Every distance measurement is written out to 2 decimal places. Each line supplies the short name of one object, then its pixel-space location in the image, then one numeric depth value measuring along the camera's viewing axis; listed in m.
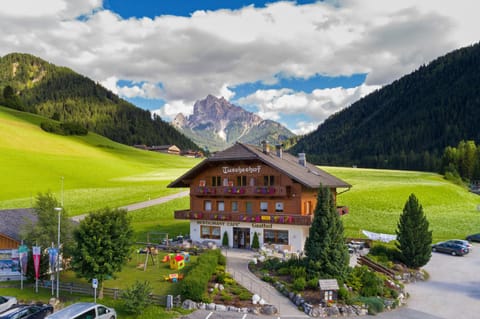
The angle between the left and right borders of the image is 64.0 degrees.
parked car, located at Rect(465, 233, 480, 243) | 52.81
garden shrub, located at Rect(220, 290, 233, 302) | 28.10
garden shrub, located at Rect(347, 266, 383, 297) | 29.72
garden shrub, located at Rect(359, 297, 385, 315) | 26.81
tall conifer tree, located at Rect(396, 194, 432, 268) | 37.66
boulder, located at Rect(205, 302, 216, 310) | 27.01
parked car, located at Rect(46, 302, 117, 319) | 21.97
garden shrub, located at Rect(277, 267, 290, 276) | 33.75
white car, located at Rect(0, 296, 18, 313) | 25.88
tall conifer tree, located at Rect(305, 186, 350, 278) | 30.77
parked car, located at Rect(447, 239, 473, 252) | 46.58
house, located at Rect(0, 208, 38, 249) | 35.34
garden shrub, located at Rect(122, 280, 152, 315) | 25.86
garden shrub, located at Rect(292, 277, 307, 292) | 29.58
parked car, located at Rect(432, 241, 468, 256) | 45.62
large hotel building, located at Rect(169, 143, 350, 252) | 42.58
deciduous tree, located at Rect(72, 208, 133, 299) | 28.48
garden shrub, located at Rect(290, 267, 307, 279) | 31.54
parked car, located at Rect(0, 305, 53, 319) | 23.47
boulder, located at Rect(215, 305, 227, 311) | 26.78
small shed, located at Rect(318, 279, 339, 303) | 27.28
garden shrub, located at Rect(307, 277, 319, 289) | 29.64
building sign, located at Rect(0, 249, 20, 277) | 34.42
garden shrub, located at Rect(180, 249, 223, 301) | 27.66
